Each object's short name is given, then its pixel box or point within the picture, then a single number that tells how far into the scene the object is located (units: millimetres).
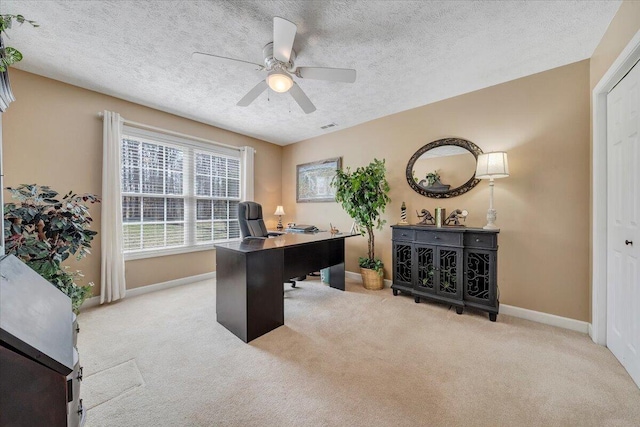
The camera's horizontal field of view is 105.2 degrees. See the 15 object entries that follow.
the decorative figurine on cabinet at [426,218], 3154
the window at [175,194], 3307
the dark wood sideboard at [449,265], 2535
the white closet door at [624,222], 1623
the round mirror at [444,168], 2953
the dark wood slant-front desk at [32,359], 645
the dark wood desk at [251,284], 2129
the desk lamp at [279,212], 4934
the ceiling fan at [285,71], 1840
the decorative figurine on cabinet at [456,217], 2932
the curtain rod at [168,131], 3134
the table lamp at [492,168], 2498
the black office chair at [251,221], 3395
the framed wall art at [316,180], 4406
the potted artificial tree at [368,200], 3396
